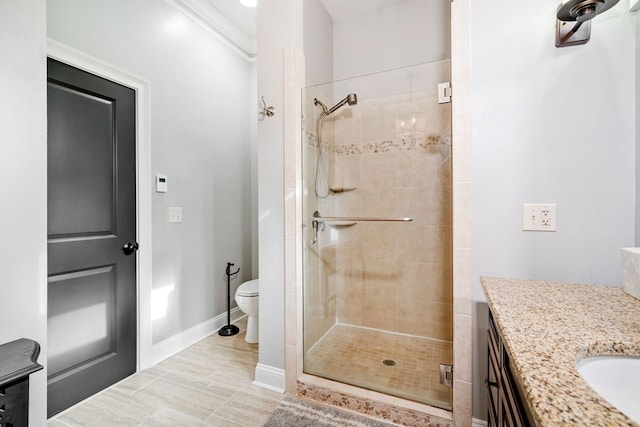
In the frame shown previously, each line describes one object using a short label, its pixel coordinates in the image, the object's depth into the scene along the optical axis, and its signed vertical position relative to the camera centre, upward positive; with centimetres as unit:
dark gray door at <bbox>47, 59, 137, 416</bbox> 162 -12
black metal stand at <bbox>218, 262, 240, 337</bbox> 265 -107
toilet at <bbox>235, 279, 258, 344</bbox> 238 -76
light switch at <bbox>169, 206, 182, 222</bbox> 230 +0
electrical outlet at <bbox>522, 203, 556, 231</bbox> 132 -3
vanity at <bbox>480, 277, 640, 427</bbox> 45 -30
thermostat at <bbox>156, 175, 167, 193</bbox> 218 +24
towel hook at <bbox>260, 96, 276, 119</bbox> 187 +67
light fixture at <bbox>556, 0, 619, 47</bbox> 107 +76
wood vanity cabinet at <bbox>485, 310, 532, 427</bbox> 70 -53
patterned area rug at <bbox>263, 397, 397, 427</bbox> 154 -113
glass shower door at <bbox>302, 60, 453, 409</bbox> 178 -14
